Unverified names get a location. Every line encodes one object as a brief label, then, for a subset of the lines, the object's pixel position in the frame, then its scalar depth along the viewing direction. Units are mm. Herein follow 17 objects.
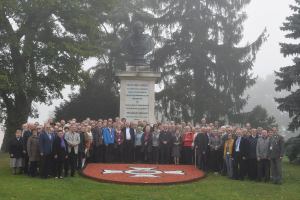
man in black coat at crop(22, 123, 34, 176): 10836
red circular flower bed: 9633
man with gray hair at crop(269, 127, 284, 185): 10336
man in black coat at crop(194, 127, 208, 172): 12493
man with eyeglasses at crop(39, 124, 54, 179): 10172
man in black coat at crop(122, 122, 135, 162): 13625
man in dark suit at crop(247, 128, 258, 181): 11070
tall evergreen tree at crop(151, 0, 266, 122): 25344
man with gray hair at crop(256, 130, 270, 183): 10797
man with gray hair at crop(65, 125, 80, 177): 10531
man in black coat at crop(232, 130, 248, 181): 10992
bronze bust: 16625
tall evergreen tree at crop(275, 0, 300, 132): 15183
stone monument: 15766
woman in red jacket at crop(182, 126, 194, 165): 13336
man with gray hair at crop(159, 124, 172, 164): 13367
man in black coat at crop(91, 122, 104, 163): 13031
